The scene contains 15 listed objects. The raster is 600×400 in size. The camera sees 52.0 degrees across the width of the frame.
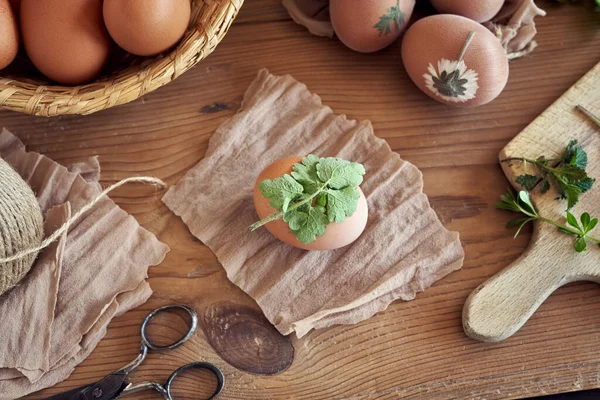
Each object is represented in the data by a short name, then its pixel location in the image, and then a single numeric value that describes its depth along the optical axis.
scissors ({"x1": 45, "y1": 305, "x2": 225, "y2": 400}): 0.73
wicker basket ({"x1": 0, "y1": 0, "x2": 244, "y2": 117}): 0.79
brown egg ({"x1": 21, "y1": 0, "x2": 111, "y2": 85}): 0.78
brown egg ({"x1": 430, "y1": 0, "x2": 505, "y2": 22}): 0.88
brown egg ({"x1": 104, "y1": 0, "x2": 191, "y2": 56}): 0.77
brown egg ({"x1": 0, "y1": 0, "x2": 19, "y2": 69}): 0.78
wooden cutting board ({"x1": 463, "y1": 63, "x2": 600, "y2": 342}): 0.79
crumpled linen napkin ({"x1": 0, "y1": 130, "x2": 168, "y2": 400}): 0.77
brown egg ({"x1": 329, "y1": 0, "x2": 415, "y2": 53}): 0.87
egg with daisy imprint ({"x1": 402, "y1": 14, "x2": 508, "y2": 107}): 0.83
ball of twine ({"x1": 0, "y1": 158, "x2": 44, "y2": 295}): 0.71
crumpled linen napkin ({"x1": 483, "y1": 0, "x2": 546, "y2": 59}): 0.93
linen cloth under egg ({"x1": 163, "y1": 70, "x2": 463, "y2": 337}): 0.81
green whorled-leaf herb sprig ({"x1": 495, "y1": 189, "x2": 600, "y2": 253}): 0.81
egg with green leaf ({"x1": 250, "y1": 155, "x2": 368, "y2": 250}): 0.74
